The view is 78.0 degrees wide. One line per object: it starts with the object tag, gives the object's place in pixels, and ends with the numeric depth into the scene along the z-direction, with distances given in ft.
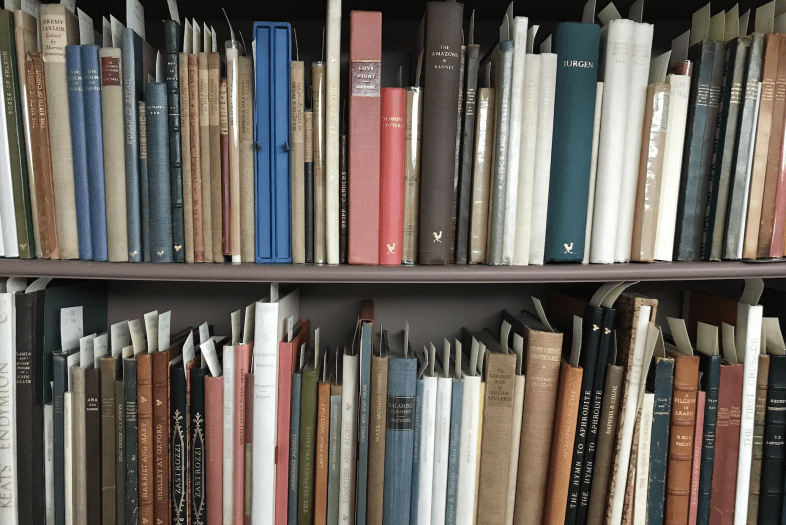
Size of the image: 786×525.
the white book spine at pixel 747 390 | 2.49
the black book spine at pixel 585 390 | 2.46
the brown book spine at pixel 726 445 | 2.53
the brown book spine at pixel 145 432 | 2.44
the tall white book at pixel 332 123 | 2.20
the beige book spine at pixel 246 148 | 2.29
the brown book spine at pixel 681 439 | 2.50
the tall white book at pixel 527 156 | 2.28
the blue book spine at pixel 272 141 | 2.24
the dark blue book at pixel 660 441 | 2.49
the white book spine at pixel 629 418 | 2.44
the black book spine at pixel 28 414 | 2.39
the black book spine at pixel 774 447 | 2.55
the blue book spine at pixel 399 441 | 2.45
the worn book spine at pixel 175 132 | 2.26
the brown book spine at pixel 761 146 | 2.30
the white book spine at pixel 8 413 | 2.36
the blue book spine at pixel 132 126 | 2.24
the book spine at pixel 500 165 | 2.24
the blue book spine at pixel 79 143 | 2.23
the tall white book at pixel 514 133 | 2.23
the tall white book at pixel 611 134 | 2.28
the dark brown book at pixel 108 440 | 2.45
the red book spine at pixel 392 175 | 2.28
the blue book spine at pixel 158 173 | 2.26
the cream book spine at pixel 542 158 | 2.28
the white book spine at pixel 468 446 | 2.48
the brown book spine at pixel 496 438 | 2.48
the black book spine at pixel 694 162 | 2.34
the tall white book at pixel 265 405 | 2.40
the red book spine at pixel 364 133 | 2.22
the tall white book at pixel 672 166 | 2.34
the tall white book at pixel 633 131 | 2.30
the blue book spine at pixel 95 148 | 2.24
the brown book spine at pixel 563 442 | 2.45
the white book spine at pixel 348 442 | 2.51
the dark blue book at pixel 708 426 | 2.51
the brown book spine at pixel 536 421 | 2.49
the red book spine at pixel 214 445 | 2.48
